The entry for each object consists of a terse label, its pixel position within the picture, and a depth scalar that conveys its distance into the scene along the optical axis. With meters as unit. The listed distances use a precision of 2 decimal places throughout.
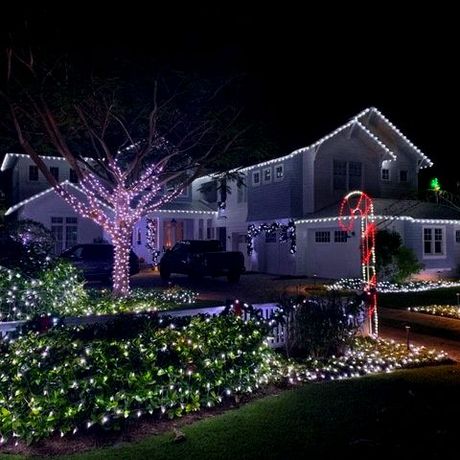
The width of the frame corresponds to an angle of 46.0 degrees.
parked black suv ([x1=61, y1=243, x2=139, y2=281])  20.80
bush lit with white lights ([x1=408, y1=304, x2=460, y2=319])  13.38
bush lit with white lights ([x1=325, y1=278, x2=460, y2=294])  19.30
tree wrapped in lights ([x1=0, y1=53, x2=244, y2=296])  14.17
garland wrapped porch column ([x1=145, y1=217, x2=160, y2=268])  29.27
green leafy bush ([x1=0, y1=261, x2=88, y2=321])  10.40
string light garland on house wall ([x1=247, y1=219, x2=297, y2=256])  25.02
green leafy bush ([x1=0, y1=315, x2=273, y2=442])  5.39
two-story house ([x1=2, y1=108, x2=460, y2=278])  23.72
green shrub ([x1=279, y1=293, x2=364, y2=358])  8.38
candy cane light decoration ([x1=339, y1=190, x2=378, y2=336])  9.73
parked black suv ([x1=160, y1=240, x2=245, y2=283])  22.47
